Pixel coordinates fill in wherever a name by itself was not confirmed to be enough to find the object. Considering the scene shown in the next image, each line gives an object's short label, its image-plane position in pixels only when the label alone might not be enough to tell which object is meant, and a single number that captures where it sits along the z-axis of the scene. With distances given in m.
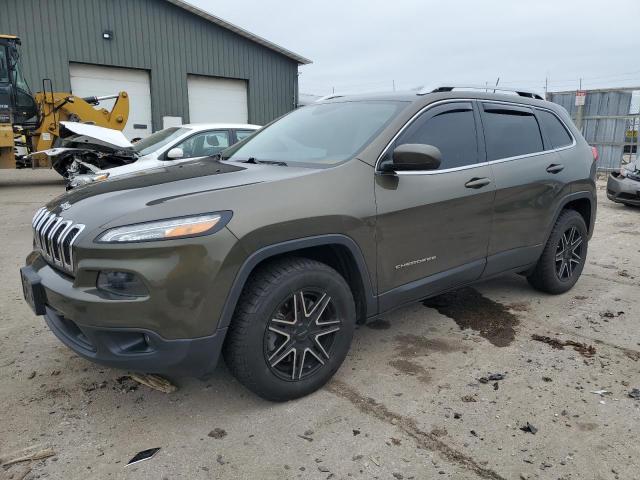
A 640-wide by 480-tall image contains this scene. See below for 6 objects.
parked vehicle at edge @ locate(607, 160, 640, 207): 9.39
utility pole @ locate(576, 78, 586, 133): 15.27
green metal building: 15.76
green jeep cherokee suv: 2.31
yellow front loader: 12.26
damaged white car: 7.45
